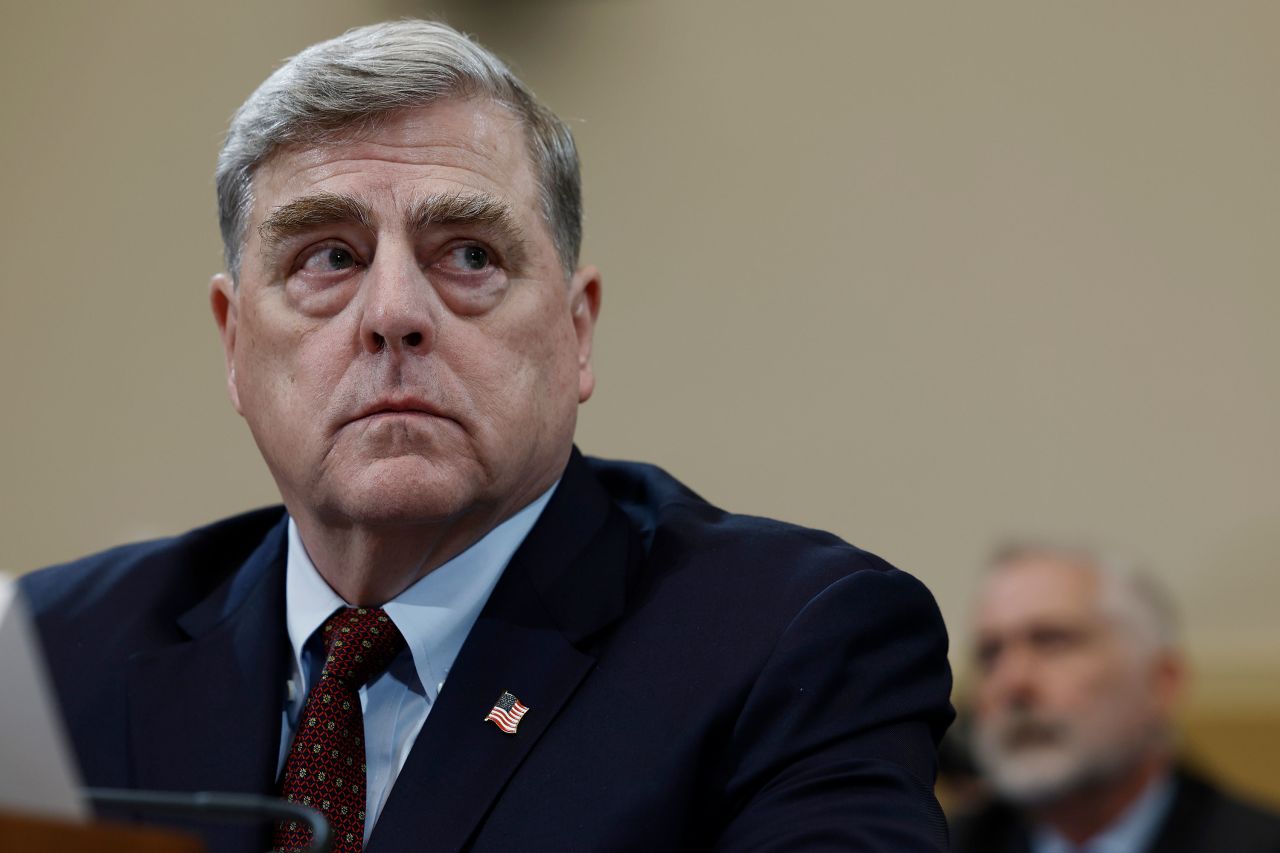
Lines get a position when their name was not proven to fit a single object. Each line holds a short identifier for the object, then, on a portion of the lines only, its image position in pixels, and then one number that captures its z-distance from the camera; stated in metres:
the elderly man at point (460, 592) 4.02
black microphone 2.93
